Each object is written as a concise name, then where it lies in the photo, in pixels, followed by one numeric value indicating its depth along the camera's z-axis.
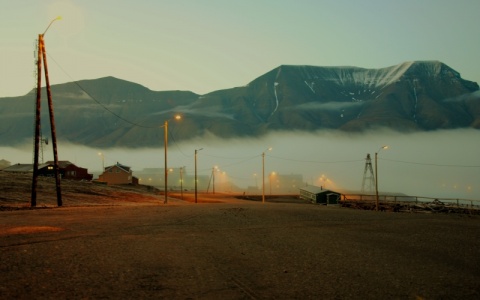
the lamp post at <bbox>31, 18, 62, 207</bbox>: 30.03
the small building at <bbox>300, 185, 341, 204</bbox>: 92.69
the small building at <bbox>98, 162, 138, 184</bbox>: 118.62
